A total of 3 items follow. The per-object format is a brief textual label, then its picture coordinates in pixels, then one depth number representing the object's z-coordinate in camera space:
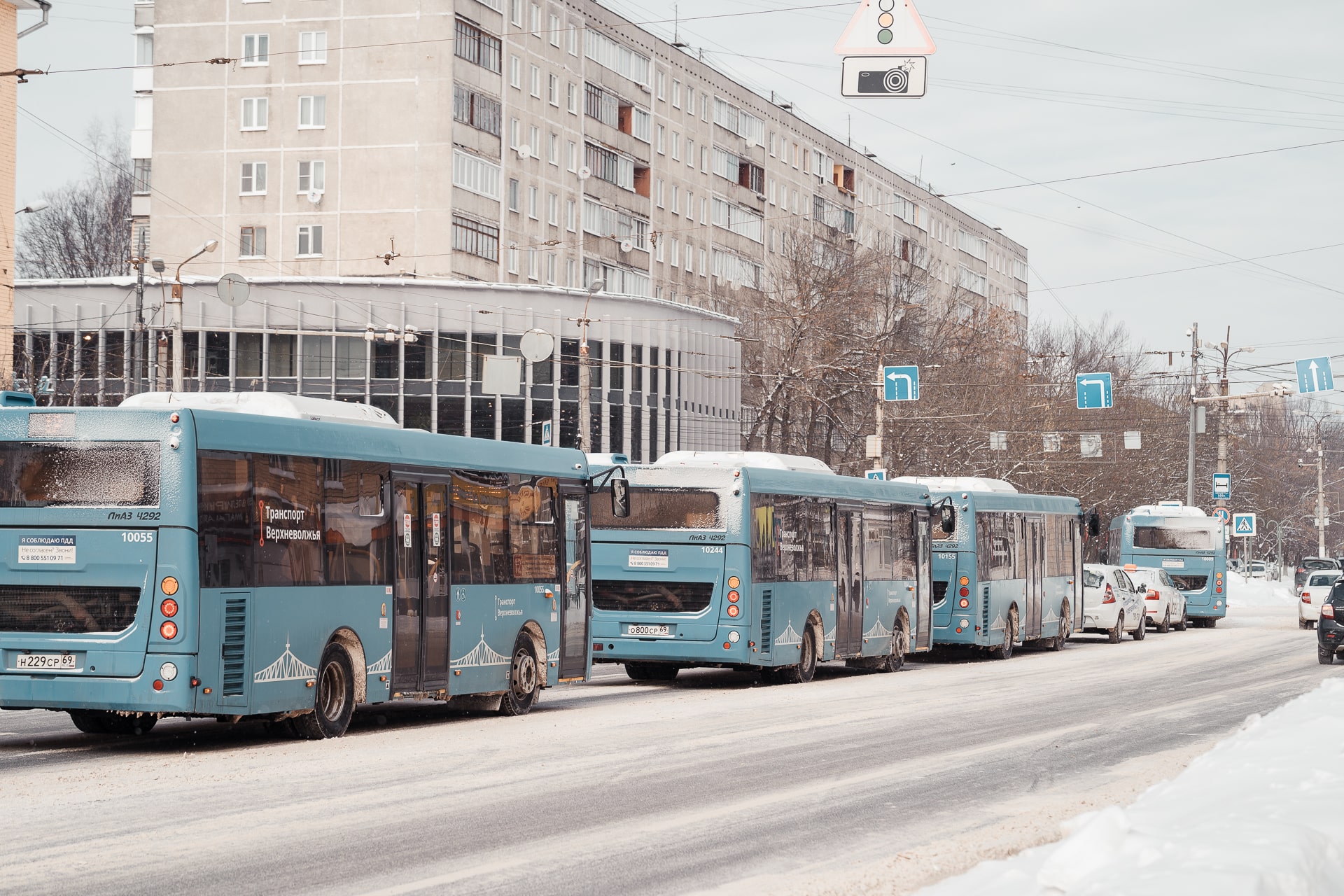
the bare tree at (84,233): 90.19
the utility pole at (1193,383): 60.78
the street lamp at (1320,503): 104.88
